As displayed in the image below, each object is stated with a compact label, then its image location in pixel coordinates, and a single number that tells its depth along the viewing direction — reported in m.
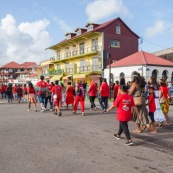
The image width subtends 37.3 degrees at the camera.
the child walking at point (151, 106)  8.17
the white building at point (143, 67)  30.03
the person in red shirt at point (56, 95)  11.98
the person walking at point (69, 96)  13.77
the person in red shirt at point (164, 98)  9.00
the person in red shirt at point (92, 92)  14.12
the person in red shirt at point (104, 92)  13.04
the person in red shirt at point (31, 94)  13.84
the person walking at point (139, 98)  7.60
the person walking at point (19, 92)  22.66
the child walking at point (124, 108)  6.44
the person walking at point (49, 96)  14.27
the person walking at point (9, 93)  22.75
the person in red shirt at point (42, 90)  13.45
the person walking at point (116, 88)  16.02
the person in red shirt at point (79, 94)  11.93
